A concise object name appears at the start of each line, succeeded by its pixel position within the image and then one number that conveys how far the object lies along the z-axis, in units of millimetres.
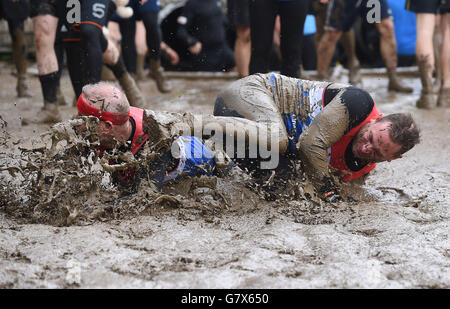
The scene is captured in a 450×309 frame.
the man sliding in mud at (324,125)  6027
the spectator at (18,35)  11906
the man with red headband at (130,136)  5703
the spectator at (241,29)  11031
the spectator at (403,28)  14734
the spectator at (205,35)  14719
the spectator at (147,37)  11992
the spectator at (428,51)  10539
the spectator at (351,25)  12164
